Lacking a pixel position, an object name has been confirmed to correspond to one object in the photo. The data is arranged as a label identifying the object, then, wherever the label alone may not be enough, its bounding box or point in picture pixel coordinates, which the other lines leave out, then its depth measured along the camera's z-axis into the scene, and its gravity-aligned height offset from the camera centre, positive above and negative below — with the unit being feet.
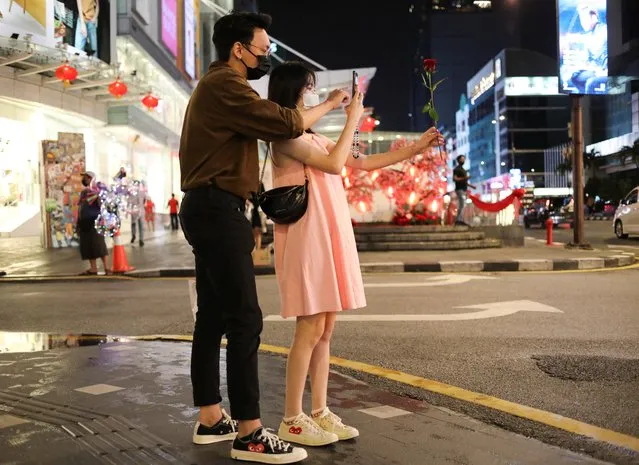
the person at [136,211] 62.76 +1.78
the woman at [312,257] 10.39 -0.48
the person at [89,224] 41.60 +0.38
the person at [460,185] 59.57 +3.17
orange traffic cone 42.86 -1.93
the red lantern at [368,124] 83.35 +12.11
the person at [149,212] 91.48 +2.24
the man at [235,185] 9.64 +0.61
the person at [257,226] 50.20 +0.03
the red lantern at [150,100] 74.64 +13.86
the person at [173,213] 89.81 +2.06
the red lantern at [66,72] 58.54 +13.40
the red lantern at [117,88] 67.26 +13.78
